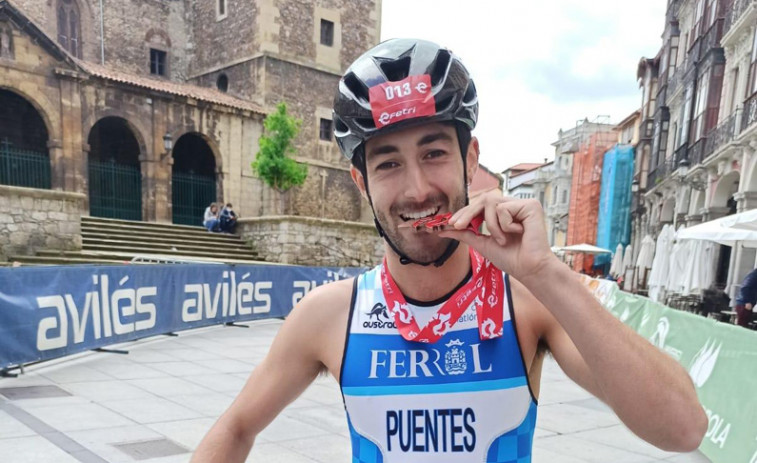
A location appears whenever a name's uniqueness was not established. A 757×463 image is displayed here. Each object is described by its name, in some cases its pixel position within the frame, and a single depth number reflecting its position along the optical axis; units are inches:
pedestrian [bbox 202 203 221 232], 821.2
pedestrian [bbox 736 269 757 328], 369.7
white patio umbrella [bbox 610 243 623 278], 933.2
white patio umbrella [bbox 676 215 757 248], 369.4
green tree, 889.5
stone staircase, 545.0
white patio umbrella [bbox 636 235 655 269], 770.4
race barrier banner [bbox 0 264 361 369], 259.0
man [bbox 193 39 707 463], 59.8
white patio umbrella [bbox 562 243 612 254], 916.6
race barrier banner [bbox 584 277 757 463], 168.6
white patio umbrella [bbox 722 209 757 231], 359.3
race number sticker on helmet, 60.3
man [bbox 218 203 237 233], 821.2
